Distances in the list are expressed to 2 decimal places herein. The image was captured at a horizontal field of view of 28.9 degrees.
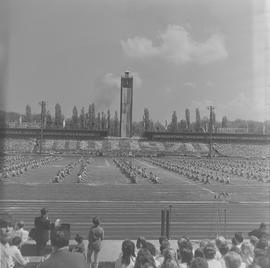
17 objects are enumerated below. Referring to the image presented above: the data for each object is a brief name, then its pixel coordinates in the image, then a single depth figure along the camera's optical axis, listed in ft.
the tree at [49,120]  391.08
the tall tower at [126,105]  308.81
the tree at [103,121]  407.23
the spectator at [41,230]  29.22
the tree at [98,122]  411.58
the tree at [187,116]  446.97
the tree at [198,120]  448.24
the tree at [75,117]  425.69
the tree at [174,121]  444.23
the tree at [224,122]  471.21
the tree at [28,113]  428.56
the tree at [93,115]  410.88
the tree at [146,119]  408.22
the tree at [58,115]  424.87
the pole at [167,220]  35.33
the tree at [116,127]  410.31
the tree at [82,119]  415.64
